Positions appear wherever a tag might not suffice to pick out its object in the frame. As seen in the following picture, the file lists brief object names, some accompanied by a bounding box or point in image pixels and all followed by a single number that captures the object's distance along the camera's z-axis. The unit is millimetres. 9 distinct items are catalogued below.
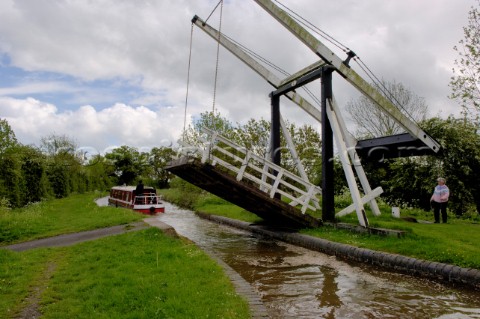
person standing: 13219
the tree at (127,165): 66438
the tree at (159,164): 67869
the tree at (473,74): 16703
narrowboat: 24312
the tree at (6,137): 22706
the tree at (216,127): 30869
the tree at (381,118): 31812
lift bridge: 11867
